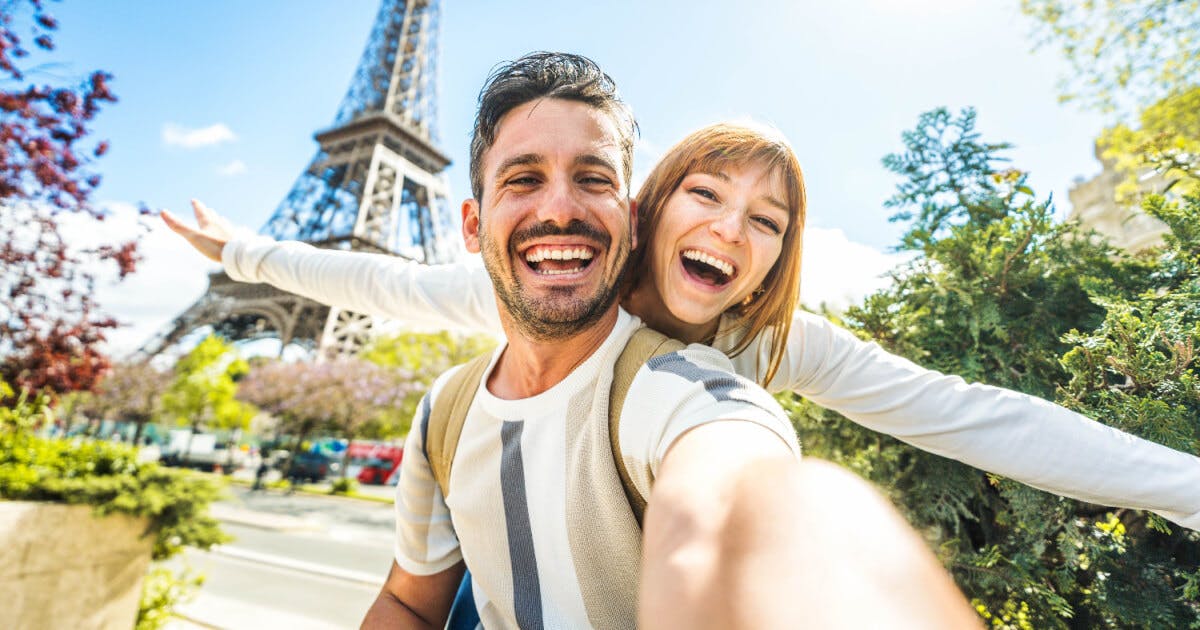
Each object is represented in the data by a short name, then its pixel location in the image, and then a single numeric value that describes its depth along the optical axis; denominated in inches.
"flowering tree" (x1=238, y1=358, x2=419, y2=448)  834.8
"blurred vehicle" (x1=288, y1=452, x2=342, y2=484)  931.3
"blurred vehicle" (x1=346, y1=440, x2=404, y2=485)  1013.8
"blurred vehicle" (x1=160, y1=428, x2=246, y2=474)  1033.5
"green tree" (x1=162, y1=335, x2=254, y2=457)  1206.9
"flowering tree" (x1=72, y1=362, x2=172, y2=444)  1033.5
